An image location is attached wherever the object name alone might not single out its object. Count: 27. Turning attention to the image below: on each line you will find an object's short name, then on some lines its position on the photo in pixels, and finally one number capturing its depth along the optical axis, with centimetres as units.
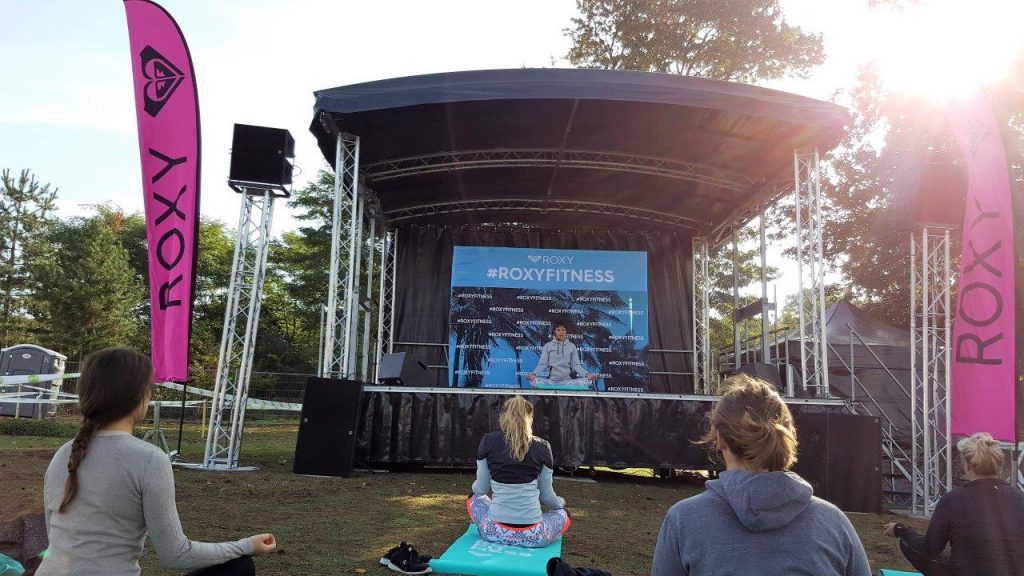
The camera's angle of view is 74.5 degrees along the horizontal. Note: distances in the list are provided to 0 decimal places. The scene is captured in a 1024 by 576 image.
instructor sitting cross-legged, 1191
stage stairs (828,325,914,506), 925
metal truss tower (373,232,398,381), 1365
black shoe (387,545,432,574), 416
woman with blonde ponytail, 416
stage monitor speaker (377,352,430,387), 1012
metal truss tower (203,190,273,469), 889
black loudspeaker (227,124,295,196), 927
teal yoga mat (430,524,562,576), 372
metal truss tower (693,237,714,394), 1382
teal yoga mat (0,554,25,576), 264
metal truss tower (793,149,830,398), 939
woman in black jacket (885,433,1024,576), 294
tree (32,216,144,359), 2756
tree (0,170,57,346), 2775
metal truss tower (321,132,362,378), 950
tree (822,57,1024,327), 1590
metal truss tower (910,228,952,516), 806
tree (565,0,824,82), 1786
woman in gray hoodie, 147
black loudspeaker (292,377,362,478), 870
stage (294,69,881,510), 918
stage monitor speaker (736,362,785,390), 983
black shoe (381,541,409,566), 434
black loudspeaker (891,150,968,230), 827
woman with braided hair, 191
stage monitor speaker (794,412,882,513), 794
